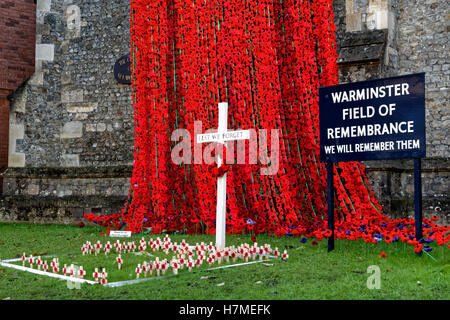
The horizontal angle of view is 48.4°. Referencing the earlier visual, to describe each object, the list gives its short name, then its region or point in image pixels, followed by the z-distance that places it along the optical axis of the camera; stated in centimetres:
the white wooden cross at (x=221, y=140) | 637
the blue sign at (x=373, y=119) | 576
